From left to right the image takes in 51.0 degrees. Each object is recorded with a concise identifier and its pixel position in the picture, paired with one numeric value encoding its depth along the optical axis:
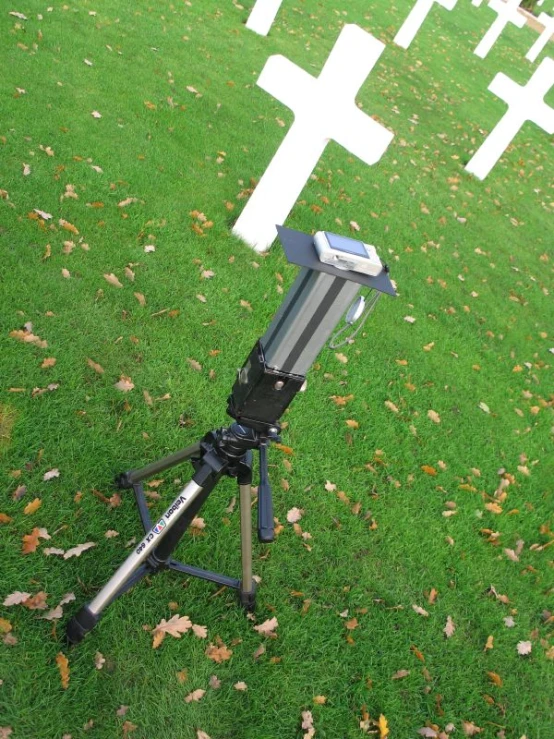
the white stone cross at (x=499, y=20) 15.00
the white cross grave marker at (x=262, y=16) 9.30
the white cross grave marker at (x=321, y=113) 4.29
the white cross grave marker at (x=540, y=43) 16.64
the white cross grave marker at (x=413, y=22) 12.58
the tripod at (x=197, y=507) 2.24
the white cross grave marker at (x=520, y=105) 8.29
